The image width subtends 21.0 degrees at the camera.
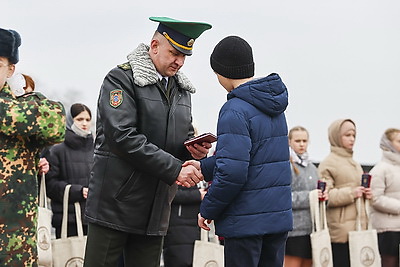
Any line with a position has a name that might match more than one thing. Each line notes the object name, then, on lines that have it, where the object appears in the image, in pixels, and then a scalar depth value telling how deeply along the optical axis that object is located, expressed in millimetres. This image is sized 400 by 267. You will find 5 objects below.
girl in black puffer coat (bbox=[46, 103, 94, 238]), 9053
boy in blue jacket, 5856
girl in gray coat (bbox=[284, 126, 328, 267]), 9898
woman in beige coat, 10213
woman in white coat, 10630
